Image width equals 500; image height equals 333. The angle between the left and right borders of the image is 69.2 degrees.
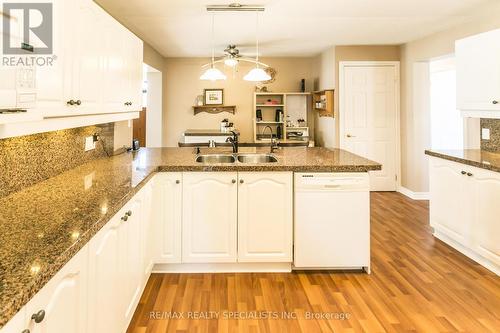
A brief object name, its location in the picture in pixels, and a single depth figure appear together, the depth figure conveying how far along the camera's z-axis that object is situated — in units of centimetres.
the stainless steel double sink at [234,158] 353
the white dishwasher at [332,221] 290
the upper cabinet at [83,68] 162
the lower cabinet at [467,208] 295
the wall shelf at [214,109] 705
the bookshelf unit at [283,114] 688
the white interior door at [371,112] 599
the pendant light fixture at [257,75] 353
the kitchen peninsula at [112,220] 110
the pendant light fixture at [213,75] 382
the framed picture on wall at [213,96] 702
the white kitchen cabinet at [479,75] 320
